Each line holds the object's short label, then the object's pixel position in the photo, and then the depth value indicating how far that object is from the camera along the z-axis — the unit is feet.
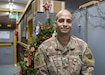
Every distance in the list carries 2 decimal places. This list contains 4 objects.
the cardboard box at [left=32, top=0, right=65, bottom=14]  5.99
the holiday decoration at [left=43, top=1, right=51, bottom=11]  5.27
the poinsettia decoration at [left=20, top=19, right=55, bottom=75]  4.59
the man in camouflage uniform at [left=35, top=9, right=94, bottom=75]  2.74
